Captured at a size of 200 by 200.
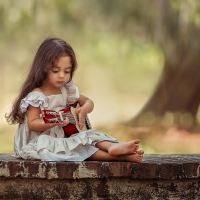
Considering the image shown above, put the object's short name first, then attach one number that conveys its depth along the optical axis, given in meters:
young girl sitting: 6.38
